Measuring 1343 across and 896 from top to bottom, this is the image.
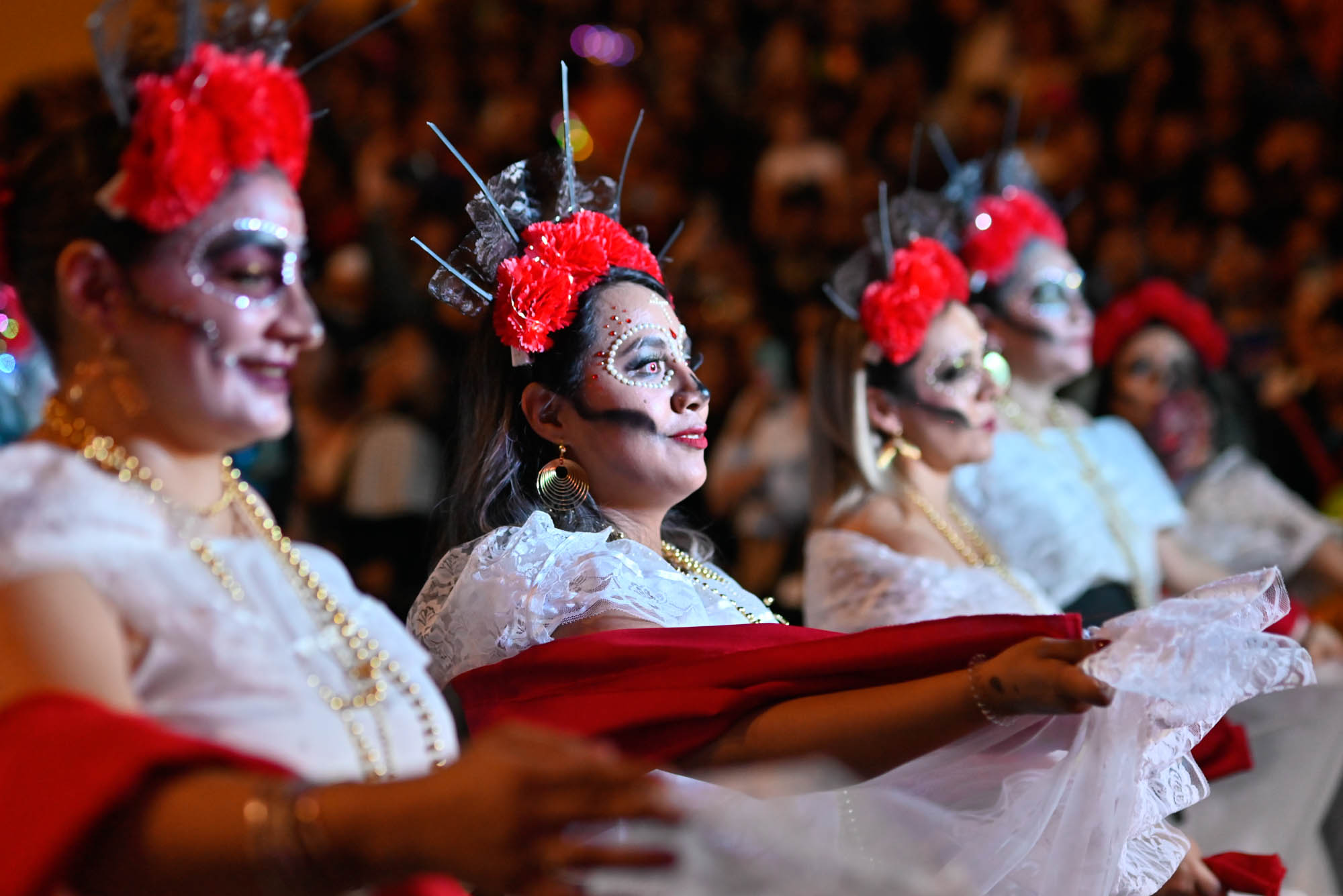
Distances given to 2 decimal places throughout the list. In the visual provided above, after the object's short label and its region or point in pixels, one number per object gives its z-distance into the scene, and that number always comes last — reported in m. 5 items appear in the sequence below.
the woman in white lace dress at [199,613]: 1.14
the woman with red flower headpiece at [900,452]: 2.92
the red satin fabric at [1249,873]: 2.33
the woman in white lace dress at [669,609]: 1.97
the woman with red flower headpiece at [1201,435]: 4.23
